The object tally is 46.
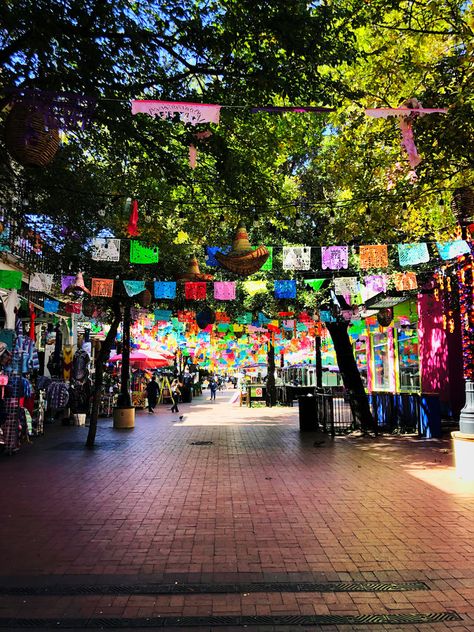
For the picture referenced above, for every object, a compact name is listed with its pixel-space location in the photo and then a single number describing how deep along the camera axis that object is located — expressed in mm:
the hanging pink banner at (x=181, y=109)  5820
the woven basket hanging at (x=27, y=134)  5117
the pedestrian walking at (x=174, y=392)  24203
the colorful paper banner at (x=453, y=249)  9148
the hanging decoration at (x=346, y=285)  13865
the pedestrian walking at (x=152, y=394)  24031
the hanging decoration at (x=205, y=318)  18703
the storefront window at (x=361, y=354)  28902
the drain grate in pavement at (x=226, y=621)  3771
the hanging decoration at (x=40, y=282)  13438
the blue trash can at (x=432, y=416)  13883
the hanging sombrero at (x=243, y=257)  8438
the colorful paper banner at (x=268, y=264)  13393
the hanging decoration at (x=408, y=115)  6227
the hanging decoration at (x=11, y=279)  12820
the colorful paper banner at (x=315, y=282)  14505
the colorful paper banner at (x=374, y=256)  11867
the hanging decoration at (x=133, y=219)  9680
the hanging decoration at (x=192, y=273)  11945
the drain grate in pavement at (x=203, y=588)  4344
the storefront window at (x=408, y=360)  19578
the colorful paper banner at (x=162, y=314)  18388
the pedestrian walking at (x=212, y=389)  39344
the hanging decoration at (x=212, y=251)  10935
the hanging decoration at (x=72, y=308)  16797
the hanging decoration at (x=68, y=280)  13414
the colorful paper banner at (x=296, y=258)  12484
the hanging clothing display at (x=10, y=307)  15727
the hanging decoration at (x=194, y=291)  14930
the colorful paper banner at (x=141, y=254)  12398
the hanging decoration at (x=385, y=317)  19094
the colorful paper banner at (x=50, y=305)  16688
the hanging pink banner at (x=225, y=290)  15070
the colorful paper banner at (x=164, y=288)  14766
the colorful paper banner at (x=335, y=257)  12344
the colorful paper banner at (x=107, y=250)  12047
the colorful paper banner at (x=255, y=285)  15633
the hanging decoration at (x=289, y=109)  5977
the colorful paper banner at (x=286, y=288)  14383
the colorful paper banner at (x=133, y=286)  13902
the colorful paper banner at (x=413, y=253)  11602
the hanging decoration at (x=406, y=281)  13312
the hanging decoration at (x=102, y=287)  13703
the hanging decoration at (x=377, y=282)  13820
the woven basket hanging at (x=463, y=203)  9022
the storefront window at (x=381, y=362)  23203
